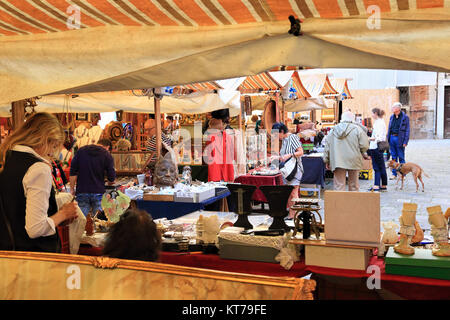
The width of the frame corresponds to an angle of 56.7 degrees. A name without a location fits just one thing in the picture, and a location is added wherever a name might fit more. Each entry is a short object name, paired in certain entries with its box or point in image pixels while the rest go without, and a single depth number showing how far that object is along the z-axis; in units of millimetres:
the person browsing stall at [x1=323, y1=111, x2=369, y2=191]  7648
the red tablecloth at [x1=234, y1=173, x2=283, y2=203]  6945
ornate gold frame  1848
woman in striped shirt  7029
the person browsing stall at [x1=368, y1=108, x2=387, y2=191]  9359
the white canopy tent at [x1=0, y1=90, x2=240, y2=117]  7410
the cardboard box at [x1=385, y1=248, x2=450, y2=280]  2350
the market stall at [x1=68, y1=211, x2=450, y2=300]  2486
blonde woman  2229
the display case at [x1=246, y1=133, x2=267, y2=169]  9023
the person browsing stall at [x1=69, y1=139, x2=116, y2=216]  5418
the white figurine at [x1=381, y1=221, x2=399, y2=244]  2811
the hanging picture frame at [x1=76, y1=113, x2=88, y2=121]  10281
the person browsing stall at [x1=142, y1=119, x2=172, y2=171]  6419
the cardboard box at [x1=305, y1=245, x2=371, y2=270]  2516
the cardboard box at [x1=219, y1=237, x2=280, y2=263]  2738
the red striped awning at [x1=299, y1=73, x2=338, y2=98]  12589
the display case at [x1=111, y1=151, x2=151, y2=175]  7320
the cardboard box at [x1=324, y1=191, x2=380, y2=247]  2523
